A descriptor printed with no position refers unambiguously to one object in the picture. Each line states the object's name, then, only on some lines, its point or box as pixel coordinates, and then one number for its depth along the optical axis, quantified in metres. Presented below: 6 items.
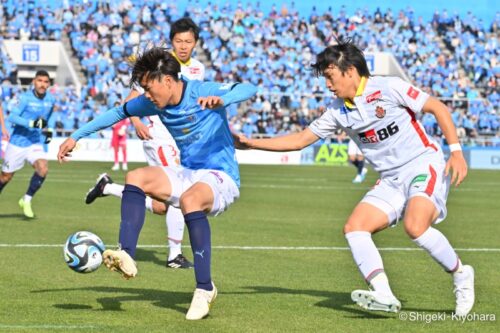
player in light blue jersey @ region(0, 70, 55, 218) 32.58
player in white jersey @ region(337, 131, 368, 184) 59.31
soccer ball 15.70
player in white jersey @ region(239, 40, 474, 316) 15.11
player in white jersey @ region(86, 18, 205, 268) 20.91
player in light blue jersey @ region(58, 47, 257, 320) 15.15
